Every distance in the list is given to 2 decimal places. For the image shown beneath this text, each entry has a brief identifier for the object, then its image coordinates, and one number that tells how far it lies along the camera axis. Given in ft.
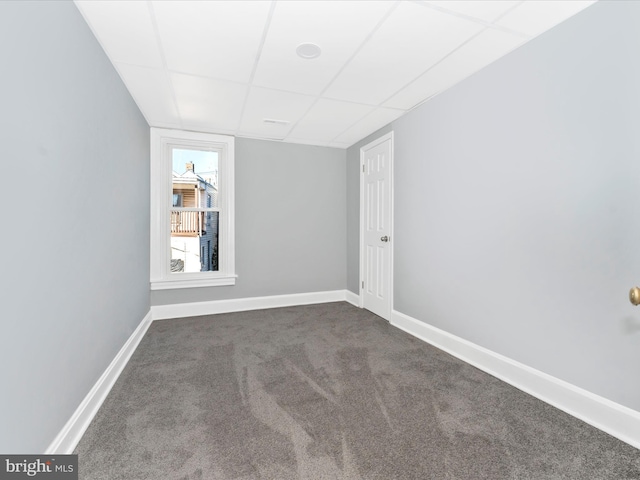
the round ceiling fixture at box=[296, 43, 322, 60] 6.89
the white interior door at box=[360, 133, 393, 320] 12.03
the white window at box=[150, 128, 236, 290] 12.41
